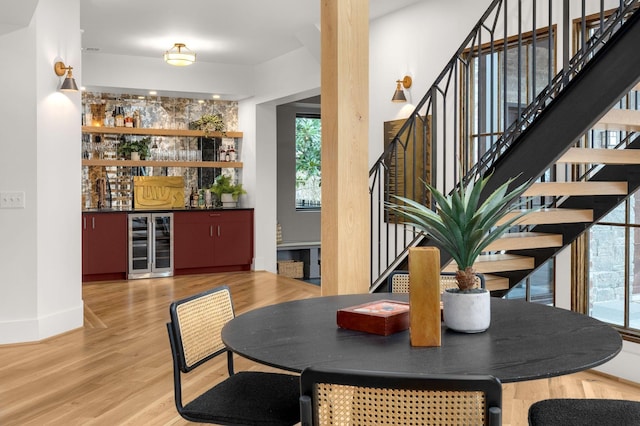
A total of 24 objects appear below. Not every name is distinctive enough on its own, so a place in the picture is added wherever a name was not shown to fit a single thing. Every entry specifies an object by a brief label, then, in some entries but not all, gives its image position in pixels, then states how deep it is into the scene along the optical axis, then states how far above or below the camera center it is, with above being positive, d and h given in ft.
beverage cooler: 28.81 -2.03
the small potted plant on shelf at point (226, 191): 31.68 +0.37
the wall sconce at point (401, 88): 20.08 +3.38
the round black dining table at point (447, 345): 5.98 -1.48
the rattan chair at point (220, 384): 7.18 -2.25
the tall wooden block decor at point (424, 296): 6.70 -1.00
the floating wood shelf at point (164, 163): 29.81 +1.66
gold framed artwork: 19.92 +1.09
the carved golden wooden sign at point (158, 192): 30.53 +0.32
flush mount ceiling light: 23.80 +5.11
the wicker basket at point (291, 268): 34.14 -3.63
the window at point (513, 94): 16.24 +2.71
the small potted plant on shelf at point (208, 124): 31.99 +3.62
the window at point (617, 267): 14.40 -1.56
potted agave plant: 6.82 -0.41
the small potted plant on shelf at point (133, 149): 30.59 +2.31
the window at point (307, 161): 37.17 +2.11
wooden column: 11.81 +0.99
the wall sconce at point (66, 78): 17.93 +3.29
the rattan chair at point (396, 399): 4.84 -1.52
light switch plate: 17.11 -0.02
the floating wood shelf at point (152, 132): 29.78 +3.14
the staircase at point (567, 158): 10.69 +0.74
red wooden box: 7.23 -1.34
